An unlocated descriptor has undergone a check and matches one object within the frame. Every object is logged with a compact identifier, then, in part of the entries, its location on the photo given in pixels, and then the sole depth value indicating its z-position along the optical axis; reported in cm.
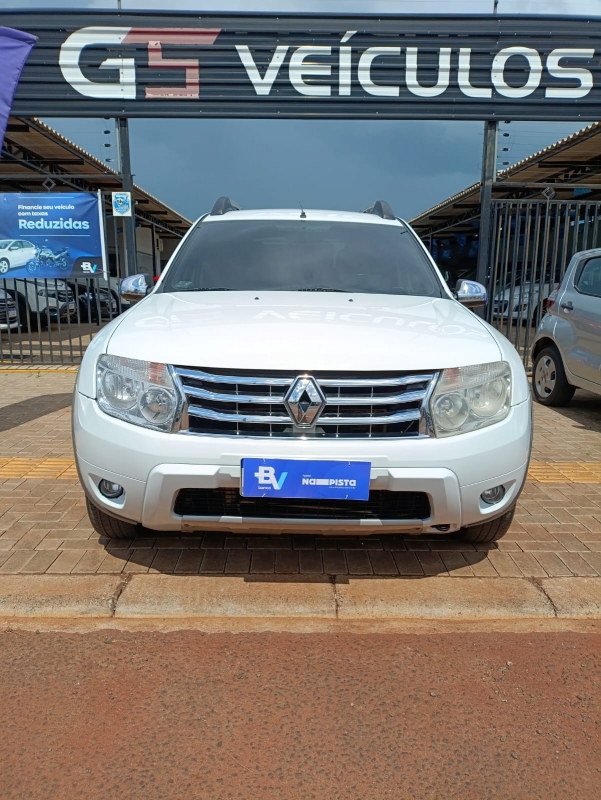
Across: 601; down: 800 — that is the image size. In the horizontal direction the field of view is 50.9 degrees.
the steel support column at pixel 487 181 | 923
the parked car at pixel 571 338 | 620
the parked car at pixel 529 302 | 864
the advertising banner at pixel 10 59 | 514
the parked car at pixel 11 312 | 1139
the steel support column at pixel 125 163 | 901
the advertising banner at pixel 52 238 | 880
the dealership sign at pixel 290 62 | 888
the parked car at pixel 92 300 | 908
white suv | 251
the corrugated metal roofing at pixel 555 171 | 1275
